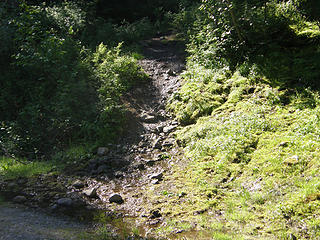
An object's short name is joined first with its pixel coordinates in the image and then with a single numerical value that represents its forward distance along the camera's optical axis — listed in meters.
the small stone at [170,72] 11.37
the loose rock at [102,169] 6.99
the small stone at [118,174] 6.73
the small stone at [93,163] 7.23
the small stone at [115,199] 5.65
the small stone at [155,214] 4.97
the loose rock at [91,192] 5.91
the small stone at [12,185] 6.60
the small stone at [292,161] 4.97
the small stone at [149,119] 8.94
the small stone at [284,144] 5.49
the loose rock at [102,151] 7.77
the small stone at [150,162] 7.00
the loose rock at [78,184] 6.40
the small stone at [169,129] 8.24
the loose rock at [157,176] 6.28
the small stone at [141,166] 6.90
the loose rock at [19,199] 5.86
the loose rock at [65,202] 5.63
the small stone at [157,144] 7.72
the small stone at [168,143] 7.64
